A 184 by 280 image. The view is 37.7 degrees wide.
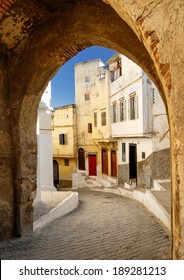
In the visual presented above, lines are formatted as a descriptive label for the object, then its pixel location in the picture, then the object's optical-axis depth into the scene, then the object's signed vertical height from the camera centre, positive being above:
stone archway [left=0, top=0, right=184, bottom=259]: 5.34 +1.74
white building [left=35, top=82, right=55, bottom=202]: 10.96 -0.51
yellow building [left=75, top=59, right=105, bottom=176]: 27.93 +2.56
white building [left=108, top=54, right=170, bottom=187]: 14.12 +0.42
